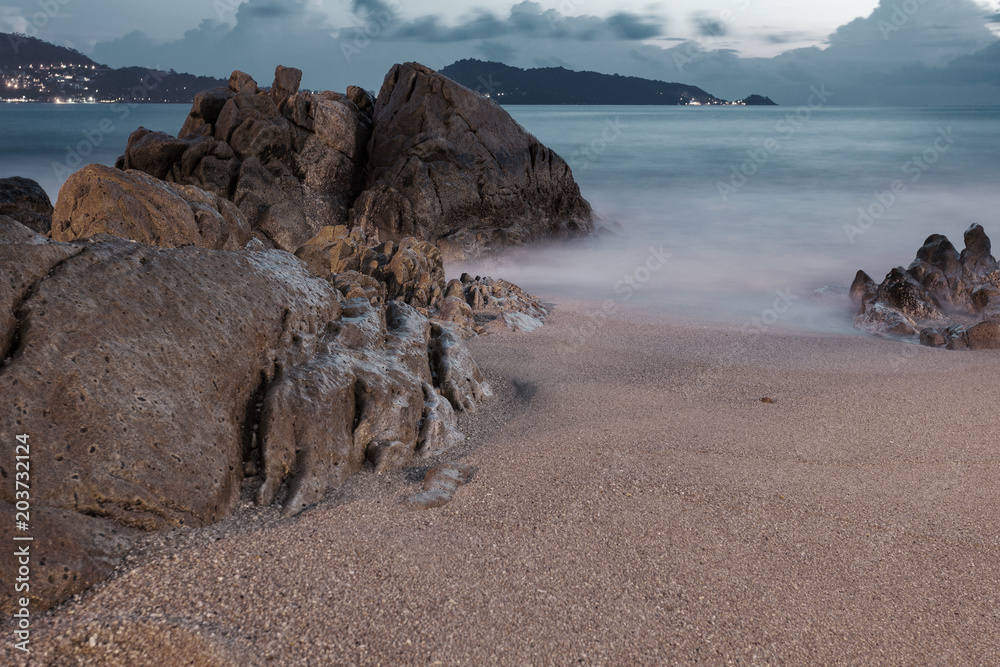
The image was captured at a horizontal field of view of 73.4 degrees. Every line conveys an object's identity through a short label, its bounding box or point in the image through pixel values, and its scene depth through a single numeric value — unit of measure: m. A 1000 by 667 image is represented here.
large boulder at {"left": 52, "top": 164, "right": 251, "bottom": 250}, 5.02
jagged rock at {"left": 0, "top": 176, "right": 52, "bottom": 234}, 9.10
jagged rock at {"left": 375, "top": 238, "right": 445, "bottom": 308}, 8.05
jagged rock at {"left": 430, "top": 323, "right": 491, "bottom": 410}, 4.68
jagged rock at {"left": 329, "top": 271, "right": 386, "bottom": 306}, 5.72
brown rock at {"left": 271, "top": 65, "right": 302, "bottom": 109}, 13.06
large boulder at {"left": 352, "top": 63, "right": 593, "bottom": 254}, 12.19
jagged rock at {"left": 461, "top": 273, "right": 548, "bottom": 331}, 7.70
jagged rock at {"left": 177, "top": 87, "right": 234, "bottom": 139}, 12.75
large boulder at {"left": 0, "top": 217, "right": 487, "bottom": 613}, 2.57
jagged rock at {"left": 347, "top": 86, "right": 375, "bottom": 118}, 14.43
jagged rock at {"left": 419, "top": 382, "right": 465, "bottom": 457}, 3.97
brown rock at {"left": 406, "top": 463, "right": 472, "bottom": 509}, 3.31
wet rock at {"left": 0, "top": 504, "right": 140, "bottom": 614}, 2.37
